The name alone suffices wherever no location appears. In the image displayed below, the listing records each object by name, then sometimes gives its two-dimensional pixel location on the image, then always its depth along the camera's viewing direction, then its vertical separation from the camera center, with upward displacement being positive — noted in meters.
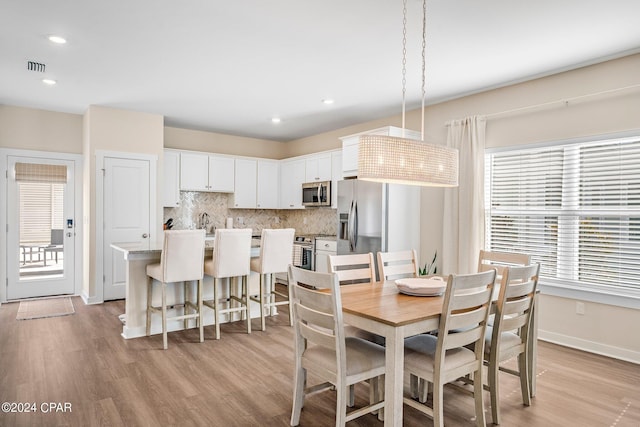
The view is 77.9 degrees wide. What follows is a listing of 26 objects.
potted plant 5.04 -0.70
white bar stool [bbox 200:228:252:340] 4.07 -0.53
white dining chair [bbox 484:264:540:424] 2.40 -0.76
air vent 3.89 +1.40
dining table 1.95 -0.56
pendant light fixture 2.47 +0.33
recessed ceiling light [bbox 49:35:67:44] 3.30 +1.42
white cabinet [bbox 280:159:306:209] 6.98 +0.52
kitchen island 4.02 -0.89
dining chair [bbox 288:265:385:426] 2.06 -0.80
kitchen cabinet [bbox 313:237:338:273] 5.88 -0.59
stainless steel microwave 6.31 +0.29
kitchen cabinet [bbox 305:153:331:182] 6.37 +0.72
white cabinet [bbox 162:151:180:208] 6.23 +0.47
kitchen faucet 6.88 -0.20
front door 5.52 -0.29
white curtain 4.50 +0.11
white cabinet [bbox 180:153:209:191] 6.42 +0.62
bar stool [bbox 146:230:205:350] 3.76 -0.56
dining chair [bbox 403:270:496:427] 2.06 -0.79
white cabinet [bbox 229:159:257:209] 7.02 +0.45
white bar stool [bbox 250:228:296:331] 4.40 -0.52
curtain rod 3.52 +1.11
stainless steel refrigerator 4.91 -0.07
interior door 5.53 -0.04
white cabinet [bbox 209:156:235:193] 6.73 +0.61
